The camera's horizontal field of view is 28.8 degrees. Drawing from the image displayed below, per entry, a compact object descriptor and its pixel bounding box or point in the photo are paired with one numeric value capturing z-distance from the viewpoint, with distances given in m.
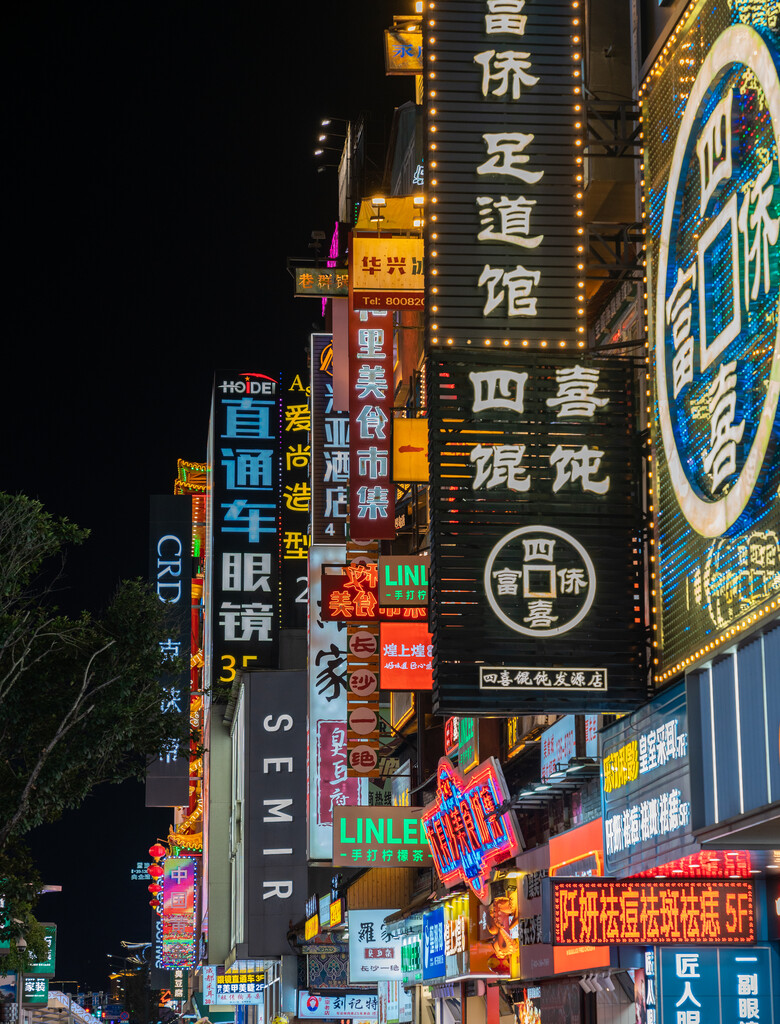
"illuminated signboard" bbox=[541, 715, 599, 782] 17.39
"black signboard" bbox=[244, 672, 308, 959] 46.91
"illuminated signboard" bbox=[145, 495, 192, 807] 68.81
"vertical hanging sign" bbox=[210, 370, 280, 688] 53.72
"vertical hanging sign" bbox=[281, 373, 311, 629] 52.84
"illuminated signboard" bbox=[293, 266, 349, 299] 30.12
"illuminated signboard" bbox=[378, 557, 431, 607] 25.52
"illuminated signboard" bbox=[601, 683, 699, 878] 12.05
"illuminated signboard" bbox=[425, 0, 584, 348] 15.04
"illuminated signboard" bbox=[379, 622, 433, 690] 26.23
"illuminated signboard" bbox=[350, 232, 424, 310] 25.22
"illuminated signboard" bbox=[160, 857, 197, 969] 81.44
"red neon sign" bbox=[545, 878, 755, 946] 13.16
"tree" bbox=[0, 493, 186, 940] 23.34
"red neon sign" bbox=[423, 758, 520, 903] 20.17
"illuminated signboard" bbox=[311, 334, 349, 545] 37.69
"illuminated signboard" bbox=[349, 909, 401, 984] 30.53
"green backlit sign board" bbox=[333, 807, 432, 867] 27.64
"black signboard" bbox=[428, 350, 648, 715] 13.88
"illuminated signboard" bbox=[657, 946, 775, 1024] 13.03
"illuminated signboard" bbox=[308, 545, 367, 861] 35.22
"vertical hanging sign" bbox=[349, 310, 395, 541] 26.11
